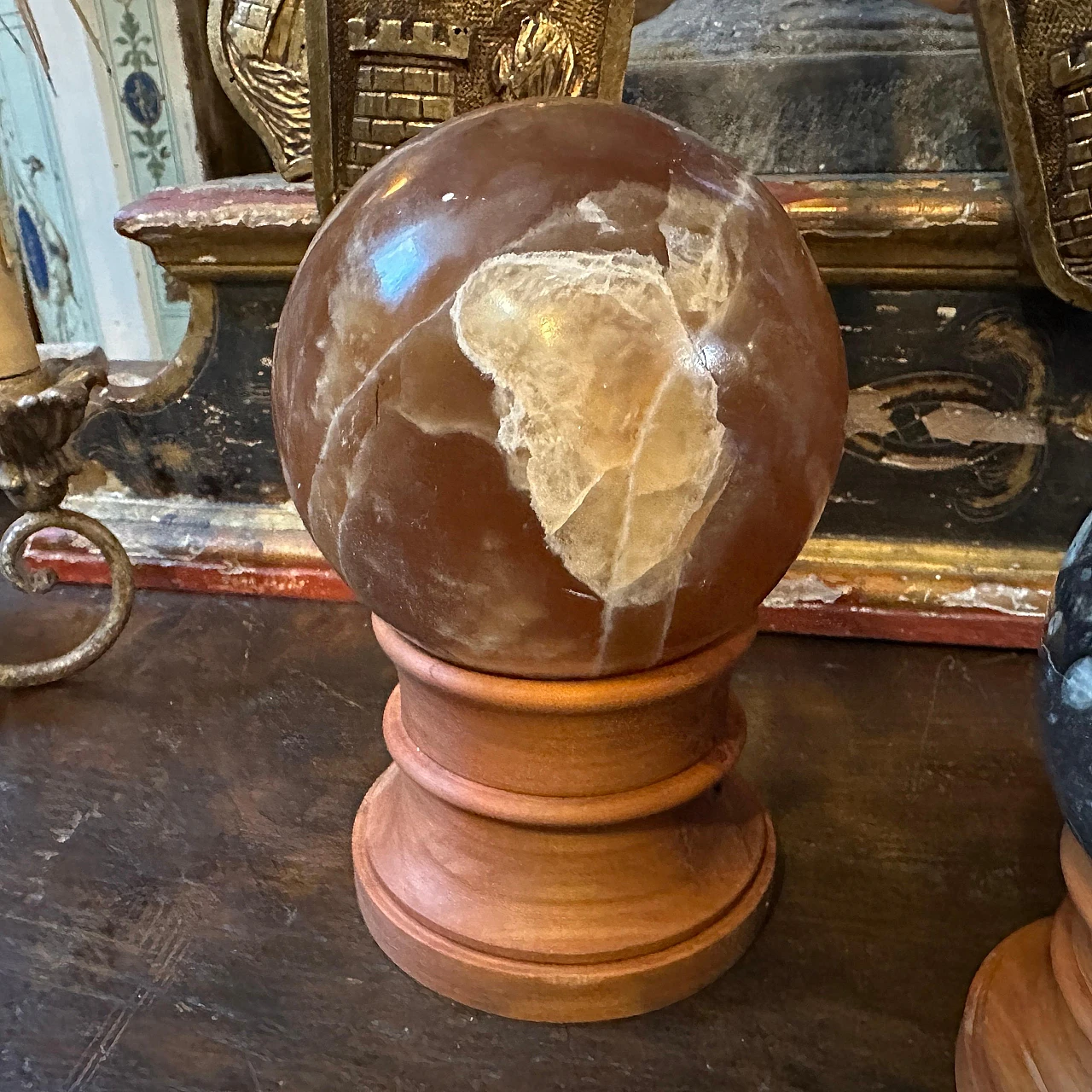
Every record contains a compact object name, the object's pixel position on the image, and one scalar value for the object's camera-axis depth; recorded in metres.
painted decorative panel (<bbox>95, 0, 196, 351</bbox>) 0.57
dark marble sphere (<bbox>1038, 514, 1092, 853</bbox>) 0.22
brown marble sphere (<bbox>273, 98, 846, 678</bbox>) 0.23
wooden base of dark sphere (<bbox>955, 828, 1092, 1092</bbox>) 0.24
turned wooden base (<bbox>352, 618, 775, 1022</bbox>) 0.27
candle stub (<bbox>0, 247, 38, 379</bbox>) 0.37
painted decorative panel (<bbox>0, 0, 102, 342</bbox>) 0.60
